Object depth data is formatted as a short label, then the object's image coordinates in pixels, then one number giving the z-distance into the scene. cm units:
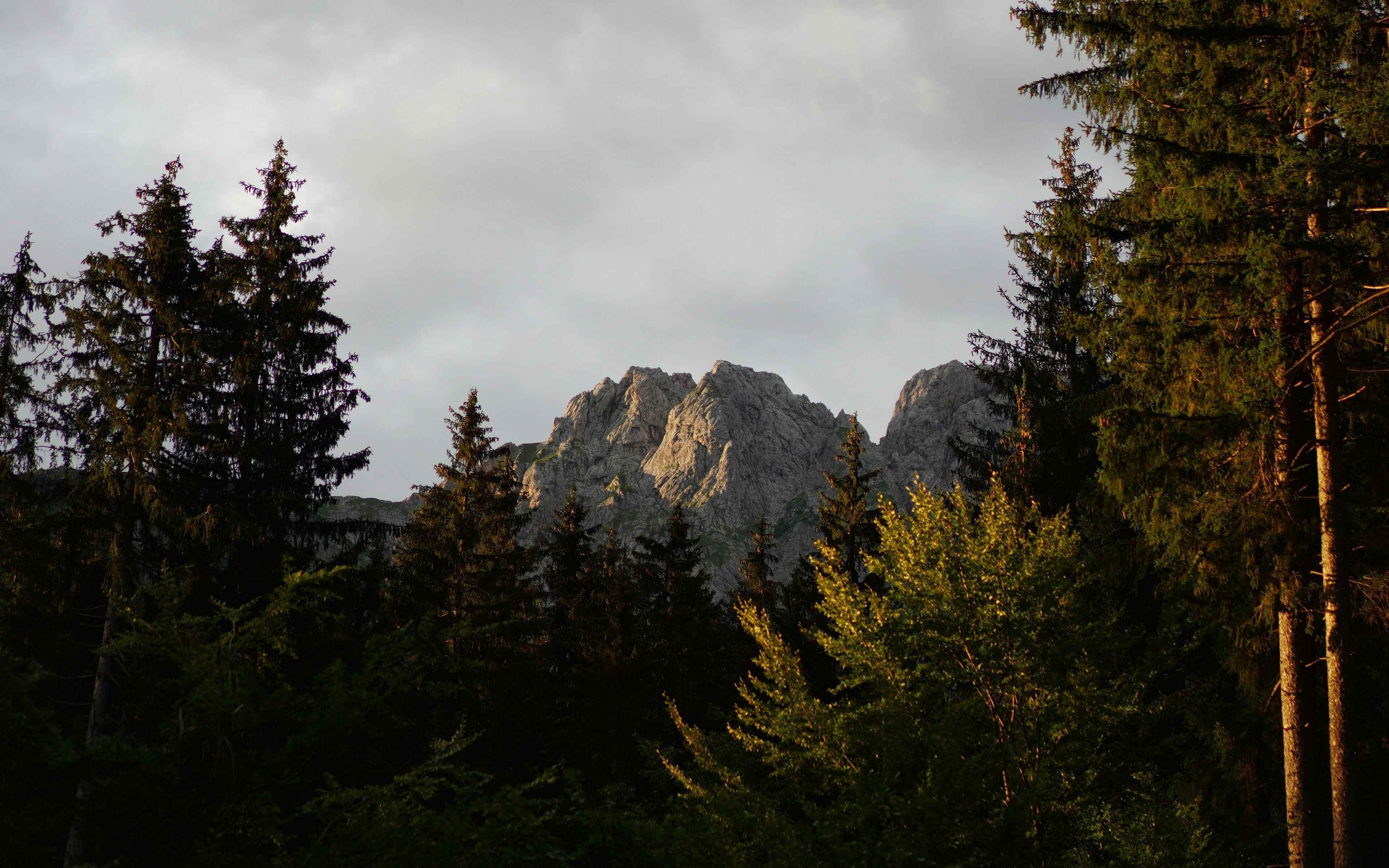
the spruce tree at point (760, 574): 3525
